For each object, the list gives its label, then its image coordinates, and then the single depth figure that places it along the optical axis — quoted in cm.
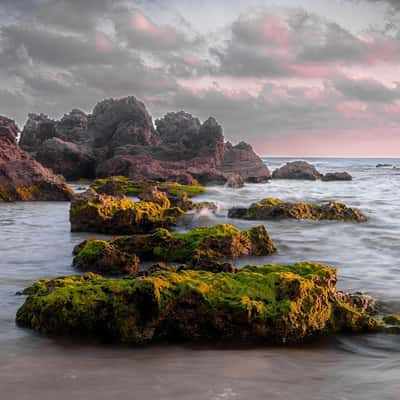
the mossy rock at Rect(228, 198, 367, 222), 1680
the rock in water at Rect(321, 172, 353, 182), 5194
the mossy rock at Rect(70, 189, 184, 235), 1395
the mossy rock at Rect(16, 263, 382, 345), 560
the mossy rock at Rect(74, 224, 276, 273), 998
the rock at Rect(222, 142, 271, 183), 4915
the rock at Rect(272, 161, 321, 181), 5478
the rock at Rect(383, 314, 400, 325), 629
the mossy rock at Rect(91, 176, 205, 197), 2859
